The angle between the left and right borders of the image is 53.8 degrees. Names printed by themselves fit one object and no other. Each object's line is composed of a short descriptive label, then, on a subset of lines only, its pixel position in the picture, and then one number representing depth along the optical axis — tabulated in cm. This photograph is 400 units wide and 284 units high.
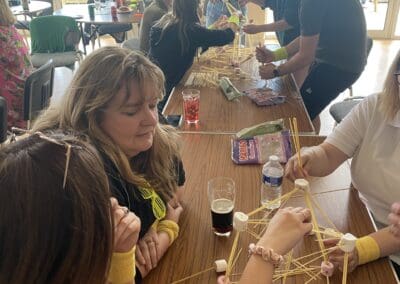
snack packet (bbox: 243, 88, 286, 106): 210
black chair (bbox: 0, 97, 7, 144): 218
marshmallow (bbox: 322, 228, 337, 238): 102
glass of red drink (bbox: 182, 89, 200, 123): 193
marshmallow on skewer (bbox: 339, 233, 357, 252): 90
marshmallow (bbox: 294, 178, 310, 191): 107
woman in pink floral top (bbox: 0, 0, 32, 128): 259
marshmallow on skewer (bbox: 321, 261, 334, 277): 101
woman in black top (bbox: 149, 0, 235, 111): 248
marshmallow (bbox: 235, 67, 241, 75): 260
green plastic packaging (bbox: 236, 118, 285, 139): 166
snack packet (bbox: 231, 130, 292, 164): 155
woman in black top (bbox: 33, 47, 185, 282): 115
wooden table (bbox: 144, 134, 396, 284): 105
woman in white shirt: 130
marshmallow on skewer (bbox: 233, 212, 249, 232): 92
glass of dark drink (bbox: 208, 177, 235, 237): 116
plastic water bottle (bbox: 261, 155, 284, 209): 130
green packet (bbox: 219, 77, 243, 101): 219
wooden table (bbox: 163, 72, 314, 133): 189
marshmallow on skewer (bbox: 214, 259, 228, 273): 103
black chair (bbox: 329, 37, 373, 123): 244
